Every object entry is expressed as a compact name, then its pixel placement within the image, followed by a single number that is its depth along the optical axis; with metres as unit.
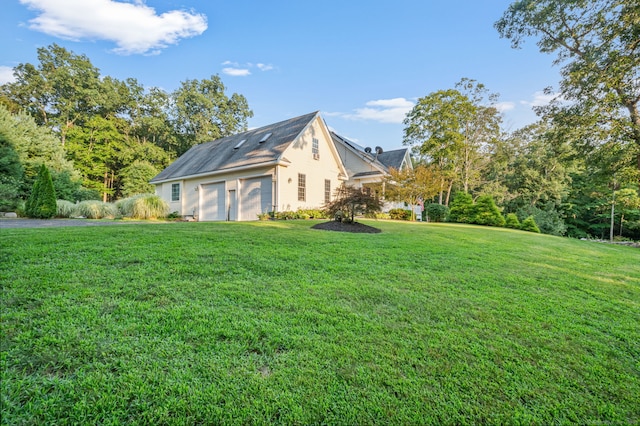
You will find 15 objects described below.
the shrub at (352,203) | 7.85
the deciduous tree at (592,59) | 10.20
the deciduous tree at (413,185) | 13.93
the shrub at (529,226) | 16.47
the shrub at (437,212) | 18.55
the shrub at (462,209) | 17.17
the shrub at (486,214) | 16.31
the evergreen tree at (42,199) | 9.37
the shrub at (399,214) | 16.84
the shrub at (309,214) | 12.38
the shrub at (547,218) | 21.47
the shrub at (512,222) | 16.82
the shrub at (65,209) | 10.96
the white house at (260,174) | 12.95
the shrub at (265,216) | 12.31
